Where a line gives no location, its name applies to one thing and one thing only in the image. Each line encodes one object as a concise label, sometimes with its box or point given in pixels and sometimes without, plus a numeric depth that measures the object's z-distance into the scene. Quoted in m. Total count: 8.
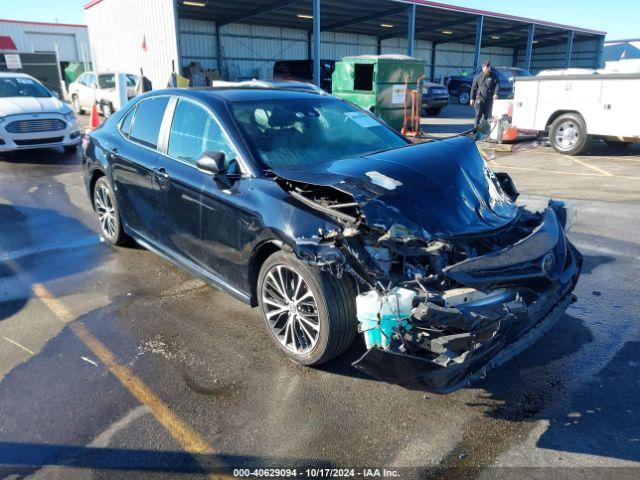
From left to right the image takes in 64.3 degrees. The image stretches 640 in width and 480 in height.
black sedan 2.63
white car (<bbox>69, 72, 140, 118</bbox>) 17.94
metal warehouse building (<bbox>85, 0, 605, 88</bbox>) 21.23
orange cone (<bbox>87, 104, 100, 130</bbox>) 13.32
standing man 13.03
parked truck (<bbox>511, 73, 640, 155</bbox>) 9.70
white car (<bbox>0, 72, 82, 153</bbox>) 10.18
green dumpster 14.02
